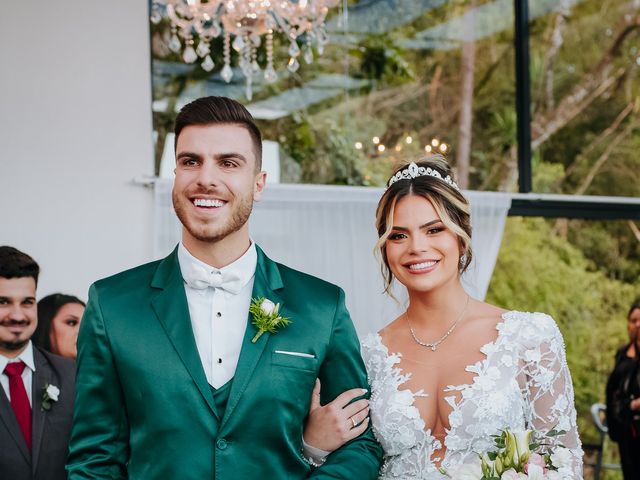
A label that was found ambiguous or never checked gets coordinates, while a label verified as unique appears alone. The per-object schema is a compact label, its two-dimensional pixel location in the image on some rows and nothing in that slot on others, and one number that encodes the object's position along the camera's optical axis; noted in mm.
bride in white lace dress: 2975
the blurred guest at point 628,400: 6113
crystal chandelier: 5184
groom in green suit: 2434
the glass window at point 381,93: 6328
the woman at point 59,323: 5215
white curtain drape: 6160
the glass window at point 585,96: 7020
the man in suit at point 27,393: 4172
